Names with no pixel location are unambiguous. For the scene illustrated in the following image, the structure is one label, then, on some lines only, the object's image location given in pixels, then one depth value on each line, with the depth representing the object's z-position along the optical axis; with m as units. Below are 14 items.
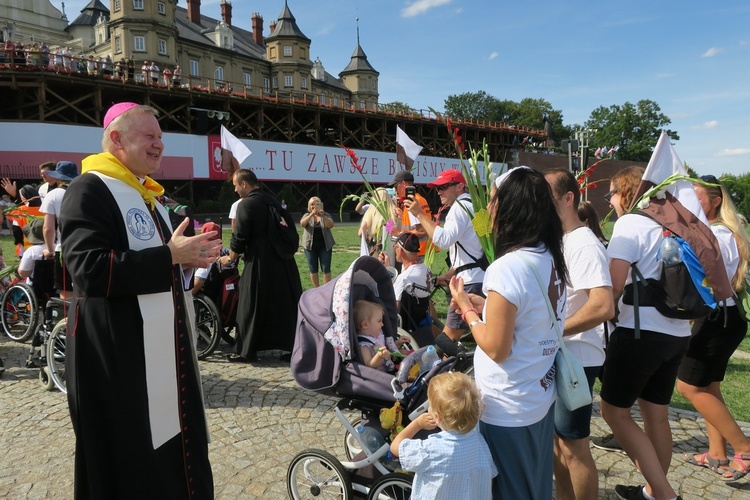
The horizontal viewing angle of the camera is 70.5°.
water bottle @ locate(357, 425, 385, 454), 2.87
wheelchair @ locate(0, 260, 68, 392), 4.98
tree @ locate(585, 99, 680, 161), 81.75
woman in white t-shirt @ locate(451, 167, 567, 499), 2.08
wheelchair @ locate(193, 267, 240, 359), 5.99
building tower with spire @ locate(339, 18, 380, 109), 74.94
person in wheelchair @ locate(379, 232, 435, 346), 4.80
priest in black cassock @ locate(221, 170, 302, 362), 5.72
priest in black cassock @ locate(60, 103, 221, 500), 2.23
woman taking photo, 8.93
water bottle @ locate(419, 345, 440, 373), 3.05
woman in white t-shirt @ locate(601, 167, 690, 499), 2.75
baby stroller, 2.81
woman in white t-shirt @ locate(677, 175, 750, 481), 3.46
